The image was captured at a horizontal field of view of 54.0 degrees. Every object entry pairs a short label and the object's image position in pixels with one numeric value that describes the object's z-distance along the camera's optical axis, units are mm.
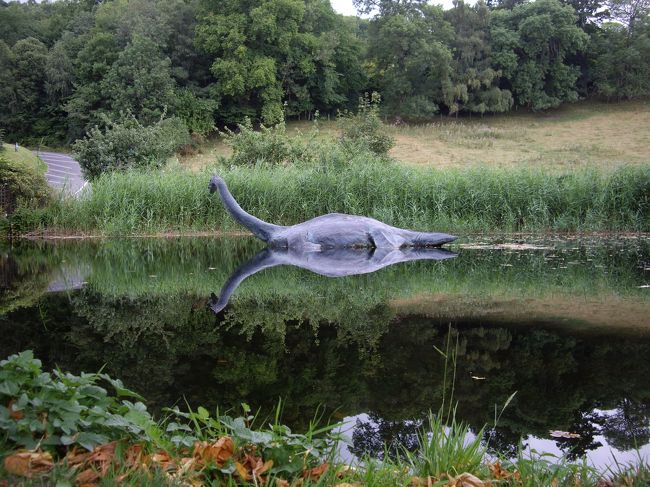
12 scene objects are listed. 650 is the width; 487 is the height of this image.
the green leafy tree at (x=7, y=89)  46938
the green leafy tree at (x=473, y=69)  48375
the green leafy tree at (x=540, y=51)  49219
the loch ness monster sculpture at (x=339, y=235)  11430
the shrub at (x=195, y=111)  42844
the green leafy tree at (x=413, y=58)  47719
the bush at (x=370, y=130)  23938
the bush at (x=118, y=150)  19984
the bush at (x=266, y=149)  20203
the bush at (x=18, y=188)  15219
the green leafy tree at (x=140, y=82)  40500
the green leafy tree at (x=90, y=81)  42406
